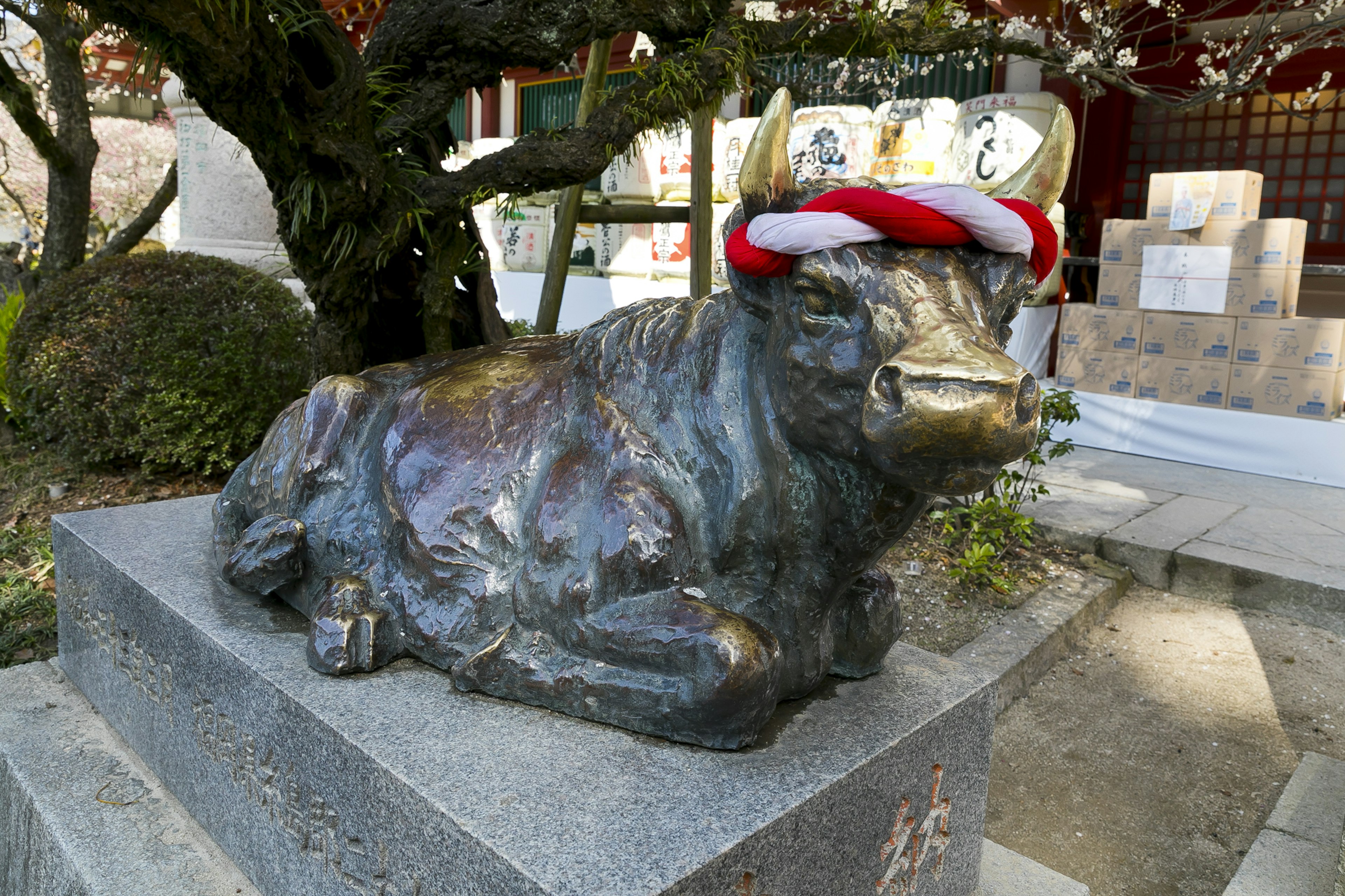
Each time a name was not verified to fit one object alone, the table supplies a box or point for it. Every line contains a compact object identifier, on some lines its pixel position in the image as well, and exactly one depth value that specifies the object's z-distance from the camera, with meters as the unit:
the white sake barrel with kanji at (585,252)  11.21
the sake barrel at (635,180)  9.68
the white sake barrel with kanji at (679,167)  9.15
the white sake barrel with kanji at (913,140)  7.95
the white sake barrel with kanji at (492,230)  12.31
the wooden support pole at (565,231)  4.88
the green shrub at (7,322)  5.61
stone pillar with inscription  6.41
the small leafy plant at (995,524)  4.72
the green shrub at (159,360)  4.76
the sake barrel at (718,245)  6.43
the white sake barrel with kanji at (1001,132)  7.46
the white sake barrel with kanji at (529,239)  11.50
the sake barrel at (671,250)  9.72
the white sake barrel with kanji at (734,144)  8.48
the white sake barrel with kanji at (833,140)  8.13
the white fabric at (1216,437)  6.78
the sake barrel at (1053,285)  7.38
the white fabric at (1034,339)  8.54
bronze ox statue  1.38
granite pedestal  1.37
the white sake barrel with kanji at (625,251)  10.27
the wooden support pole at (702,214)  4.75
